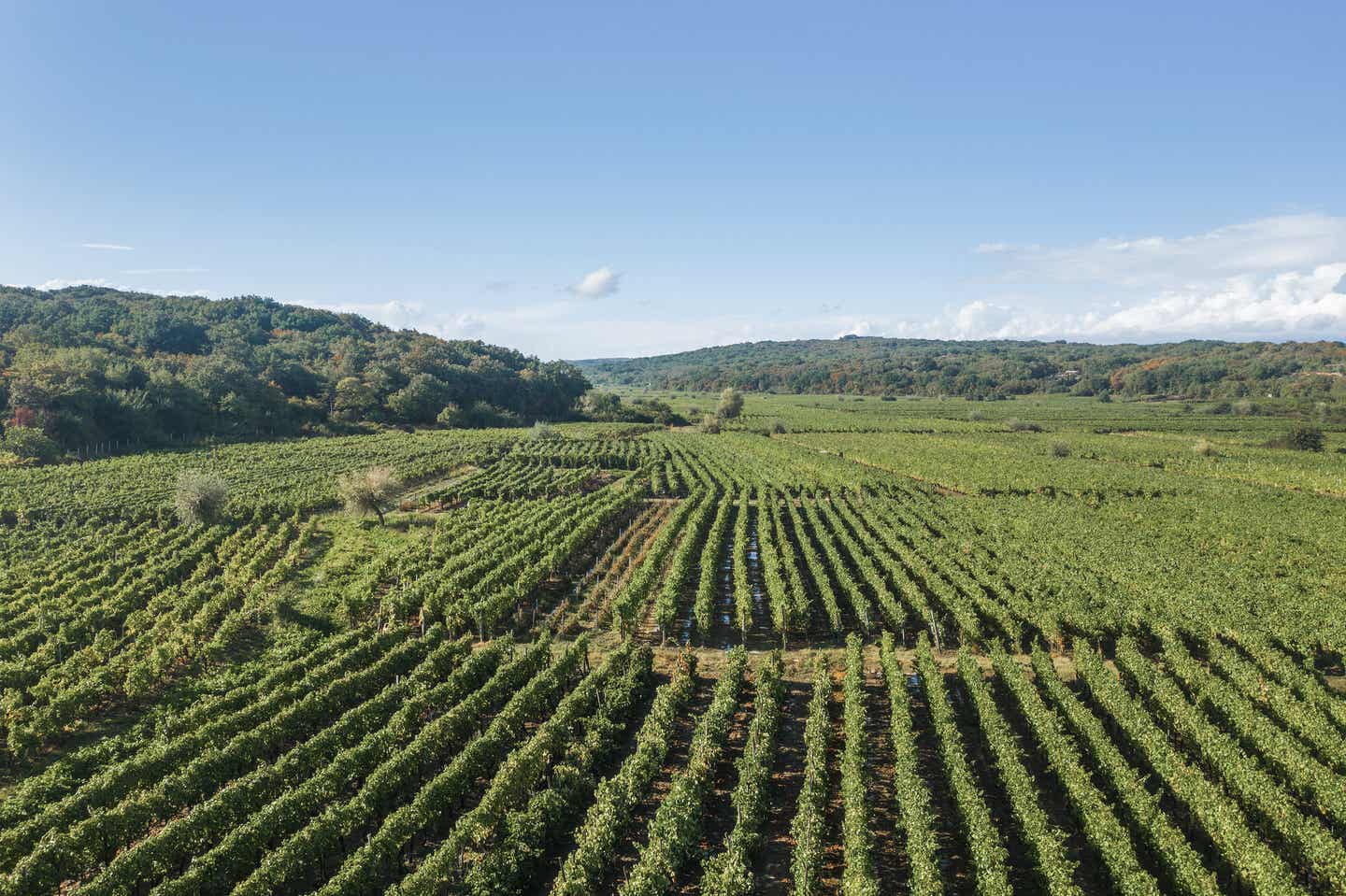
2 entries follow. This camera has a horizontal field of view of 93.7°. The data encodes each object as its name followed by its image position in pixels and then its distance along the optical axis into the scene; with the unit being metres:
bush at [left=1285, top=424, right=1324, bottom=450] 86.81
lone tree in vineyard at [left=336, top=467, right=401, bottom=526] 48.19
